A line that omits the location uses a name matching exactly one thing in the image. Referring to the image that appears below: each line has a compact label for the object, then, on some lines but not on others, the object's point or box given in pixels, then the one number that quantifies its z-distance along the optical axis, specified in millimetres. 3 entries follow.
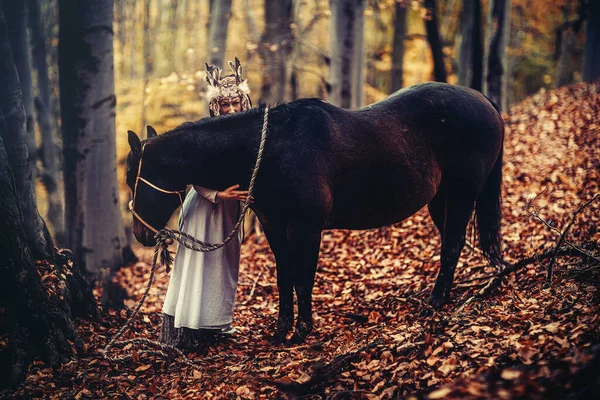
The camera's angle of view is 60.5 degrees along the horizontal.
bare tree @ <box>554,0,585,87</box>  19500
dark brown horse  4430
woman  4672
